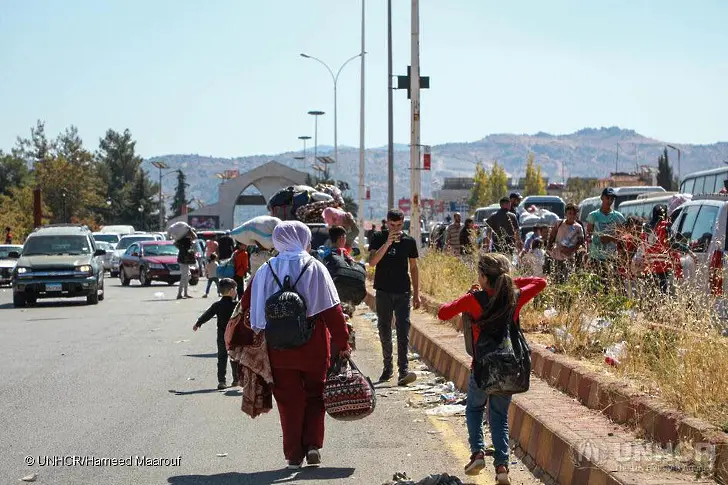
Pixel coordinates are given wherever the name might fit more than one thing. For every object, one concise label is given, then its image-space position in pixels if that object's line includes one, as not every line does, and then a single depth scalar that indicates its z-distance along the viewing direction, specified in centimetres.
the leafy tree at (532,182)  14388
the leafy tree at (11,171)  12225
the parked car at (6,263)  3941
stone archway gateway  10686
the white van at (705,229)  1443
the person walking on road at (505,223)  2022
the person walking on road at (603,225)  1549
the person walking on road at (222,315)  1222
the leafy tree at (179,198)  18725
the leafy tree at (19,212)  6884
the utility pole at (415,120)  2422
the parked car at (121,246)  5088
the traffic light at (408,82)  2420
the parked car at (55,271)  2745
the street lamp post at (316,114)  7888
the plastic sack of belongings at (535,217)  2845
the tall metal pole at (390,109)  3969
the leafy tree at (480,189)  13550
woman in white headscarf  813
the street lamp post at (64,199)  8889
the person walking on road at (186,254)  2892
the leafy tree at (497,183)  13888
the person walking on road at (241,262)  1633
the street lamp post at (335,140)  6549
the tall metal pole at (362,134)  4697
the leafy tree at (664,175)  12331
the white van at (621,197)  4006
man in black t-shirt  1250
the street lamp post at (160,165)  11394
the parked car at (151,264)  3820
